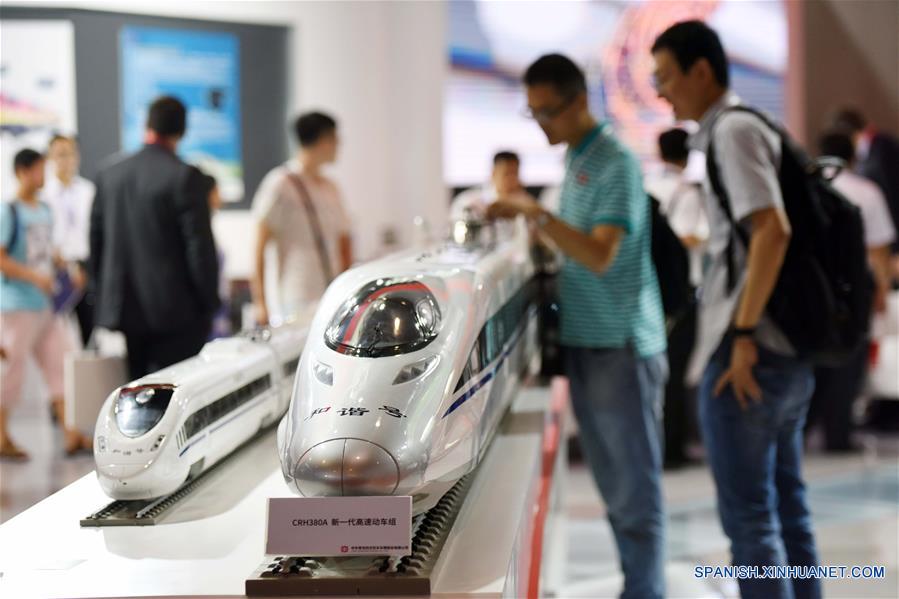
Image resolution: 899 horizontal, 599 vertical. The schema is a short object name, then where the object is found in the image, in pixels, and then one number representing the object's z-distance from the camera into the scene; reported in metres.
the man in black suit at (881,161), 7.46
